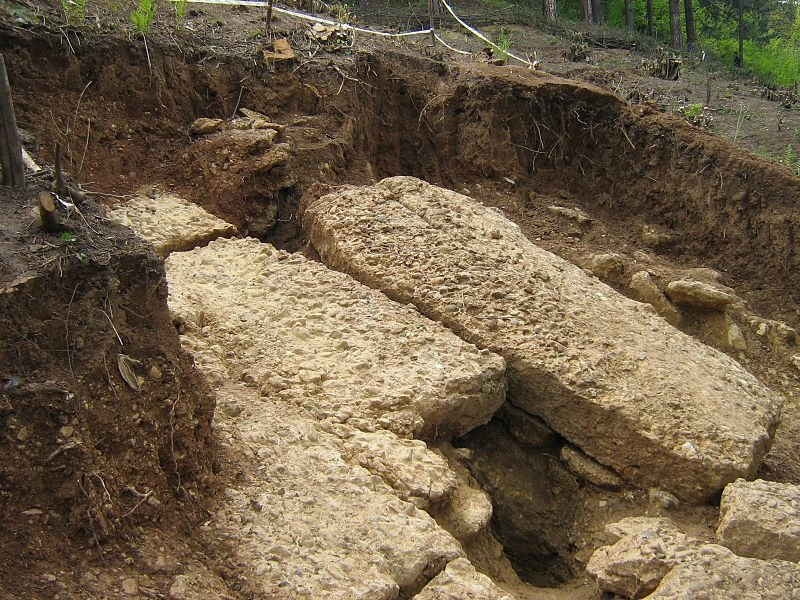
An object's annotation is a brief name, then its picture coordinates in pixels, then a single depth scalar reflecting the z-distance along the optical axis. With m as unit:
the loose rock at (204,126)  5.07
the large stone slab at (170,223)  4.20
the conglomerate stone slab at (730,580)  2.46
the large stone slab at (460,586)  2.37
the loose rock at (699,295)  4.80
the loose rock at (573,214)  5.50
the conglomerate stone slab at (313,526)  2.32
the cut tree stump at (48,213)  2.34
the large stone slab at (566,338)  3.24
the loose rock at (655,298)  4.88
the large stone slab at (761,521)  2.79
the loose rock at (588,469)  3.31
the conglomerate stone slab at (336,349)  3.06
